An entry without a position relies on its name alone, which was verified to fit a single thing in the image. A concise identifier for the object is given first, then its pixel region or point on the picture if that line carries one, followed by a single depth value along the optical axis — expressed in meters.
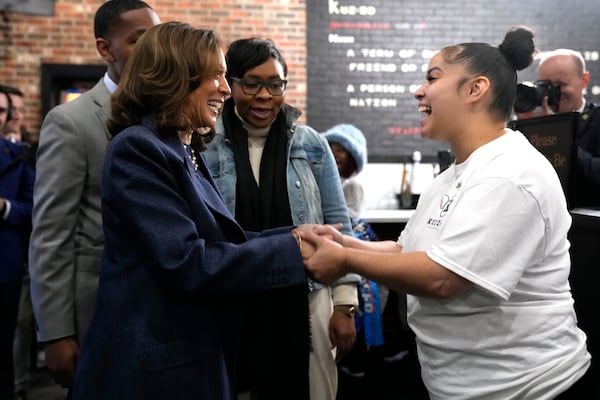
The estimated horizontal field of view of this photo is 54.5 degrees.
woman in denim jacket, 2.00
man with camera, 2.40
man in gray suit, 1.59
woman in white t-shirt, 1.29
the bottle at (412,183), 5.72
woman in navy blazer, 1.22
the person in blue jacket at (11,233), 2.90
